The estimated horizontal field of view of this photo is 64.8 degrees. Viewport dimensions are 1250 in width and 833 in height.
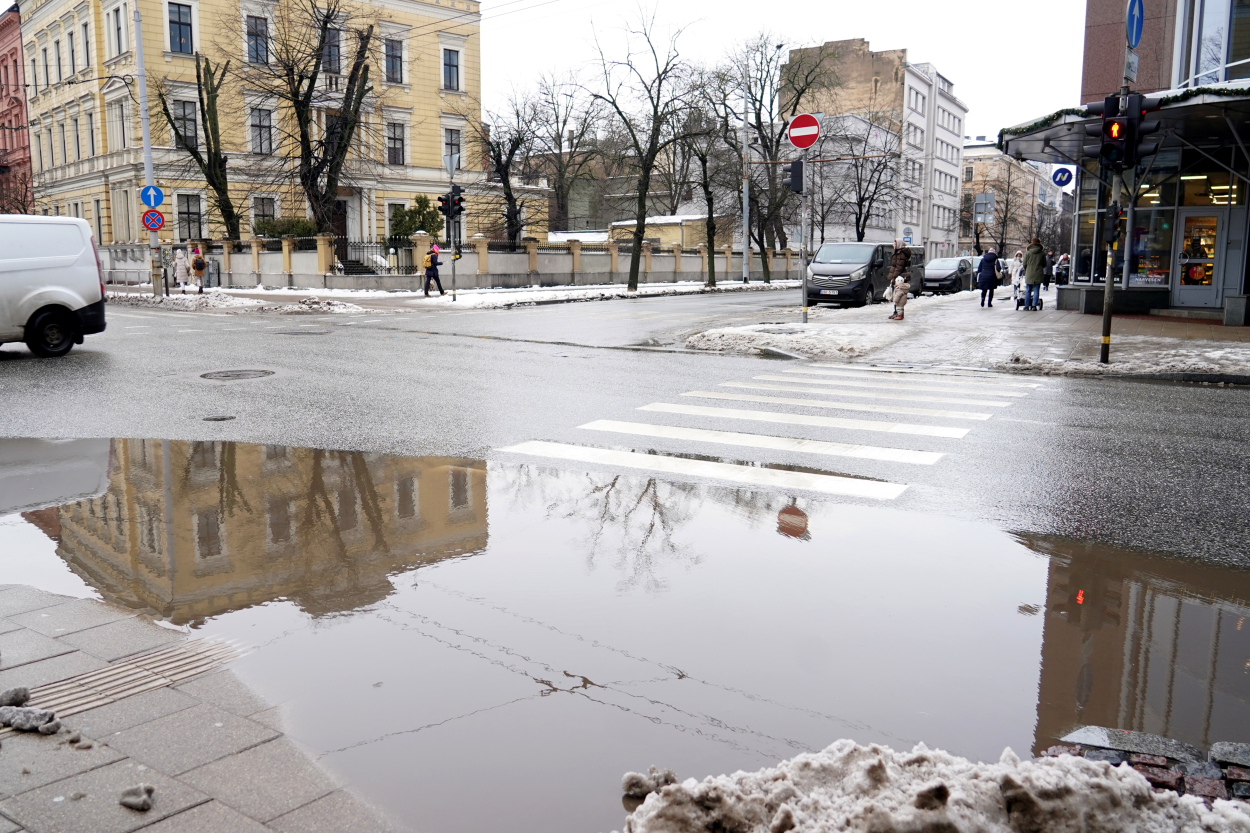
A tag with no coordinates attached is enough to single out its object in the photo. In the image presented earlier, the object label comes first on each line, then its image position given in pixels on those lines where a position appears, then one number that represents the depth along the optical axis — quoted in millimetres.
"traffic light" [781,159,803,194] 17391
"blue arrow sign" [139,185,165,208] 30719
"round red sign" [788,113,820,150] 17016
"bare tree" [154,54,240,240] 42250
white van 14188
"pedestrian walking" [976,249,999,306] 27422
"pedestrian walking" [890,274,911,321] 21345
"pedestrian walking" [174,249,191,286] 38344
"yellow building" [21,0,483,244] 47206
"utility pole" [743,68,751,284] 48688
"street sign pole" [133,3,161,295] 32219
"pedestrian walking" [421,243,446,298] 34812
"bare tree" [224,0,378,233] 39125
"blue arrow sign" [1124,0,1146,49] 13494
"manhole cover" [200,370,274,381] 12531
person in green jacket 25078
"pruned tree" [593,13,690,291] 39875
